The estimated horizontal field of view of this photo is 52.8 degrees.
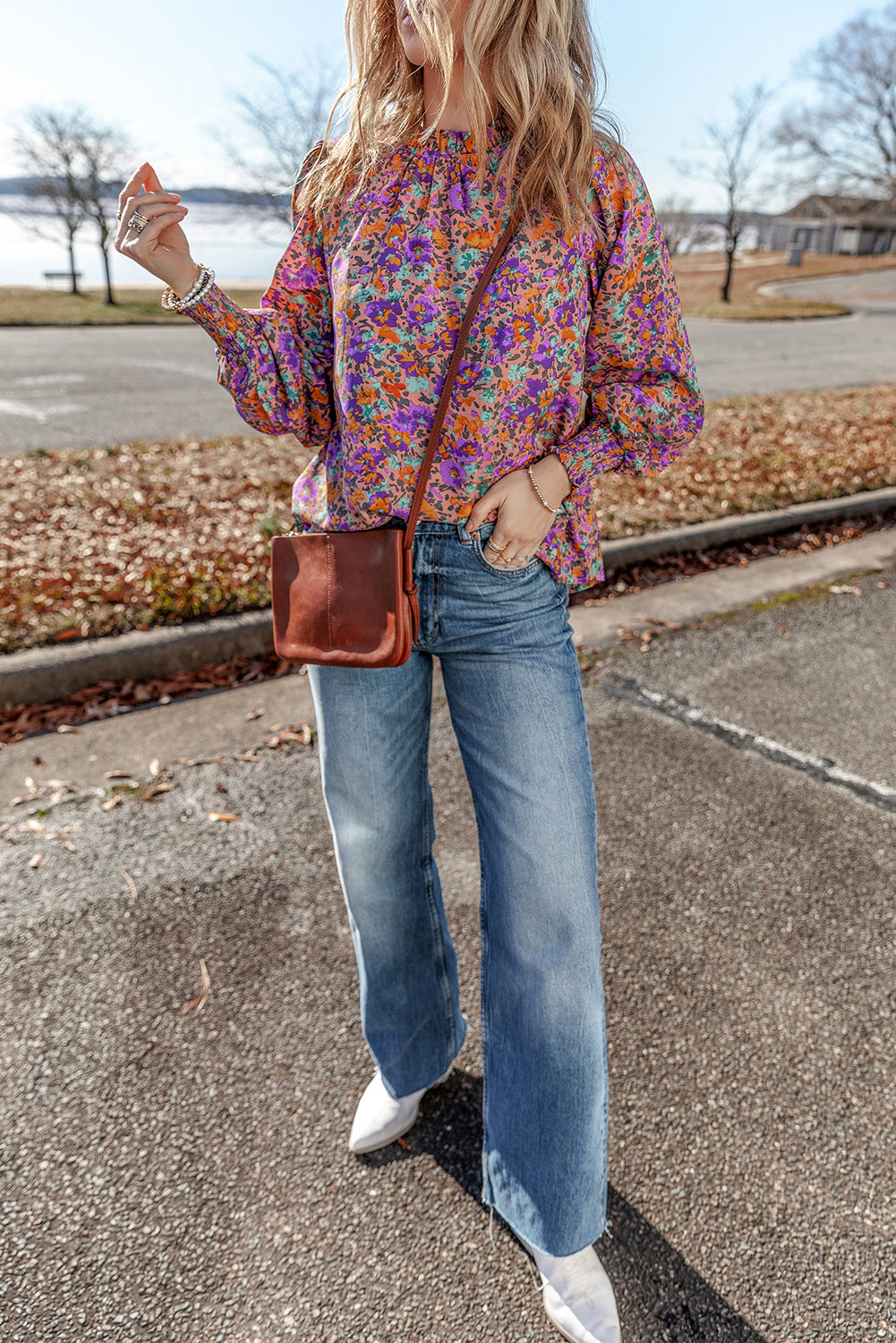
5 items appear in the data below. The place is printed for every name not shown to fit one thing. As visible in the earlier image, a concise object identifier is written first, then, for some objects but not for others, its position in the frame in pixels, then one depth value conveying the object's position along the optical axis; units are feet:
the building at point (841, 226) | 190.19
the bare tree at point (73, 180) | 97.50
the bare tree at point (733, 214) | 103.14
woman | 4.45
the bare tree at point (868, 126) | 185.88
